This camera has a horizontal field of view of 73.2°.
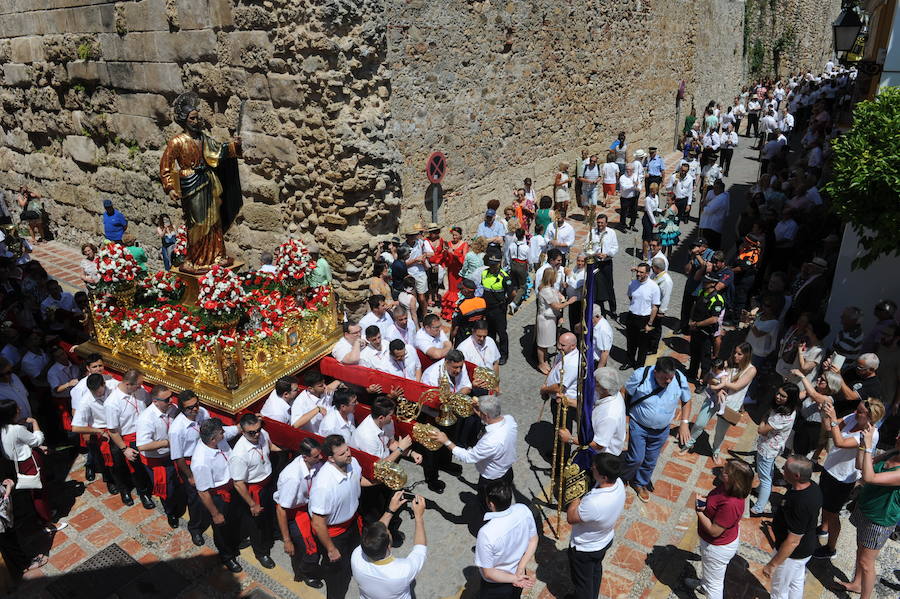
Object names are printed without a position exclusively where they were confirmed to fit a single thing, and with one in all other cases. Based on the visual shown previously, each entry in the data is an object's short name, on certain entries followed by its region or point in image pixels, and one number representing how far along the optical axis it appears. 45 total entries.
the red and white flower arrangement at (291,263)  8.45
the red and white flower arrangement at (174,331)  6.98
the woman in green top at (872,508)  5.00
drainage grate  5.62
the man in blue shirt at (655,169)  14.76
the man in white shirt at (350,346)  7.32
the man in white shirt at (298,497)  5.14
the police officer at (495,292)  8.57
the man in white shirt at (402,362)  6.96
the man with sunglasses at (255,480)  5.49
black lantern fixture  11.95
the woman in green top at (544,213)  11.59
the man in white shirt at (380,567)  4.09
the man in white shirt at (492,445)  5.44
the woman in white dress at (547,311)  8.64
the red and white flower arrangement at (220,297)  6.95
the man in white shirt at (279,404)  6.24
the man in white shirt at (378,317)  7.89
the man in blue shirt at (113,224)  12.51
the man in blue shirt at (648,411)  6.16
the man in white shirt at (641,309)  8.34
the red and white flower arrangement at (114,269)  7.73
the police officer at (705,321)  8.07
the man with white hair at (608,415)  5.82
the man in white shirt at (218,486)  5.39
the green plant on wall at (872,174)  6.09
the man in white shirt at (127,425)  6.23
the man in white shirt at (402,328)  7.78
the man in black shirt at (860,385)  6.30
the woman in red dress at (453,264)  10.02
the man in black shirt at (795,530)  4.68
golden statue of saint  6.93
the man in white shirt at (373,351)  7.10
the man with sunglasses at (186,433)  5.71
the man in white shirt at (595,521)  4.61
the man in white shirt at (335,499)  5.00
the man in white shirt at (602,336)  7.51
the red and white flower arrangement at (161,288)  7.97
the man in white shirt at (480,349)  7.29
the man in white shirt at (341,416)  5.95
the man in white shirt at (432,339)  7.52
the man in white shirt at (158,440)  5.92
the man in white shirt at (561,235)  10.74
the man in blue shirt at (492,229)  10.83
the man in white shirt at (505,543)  4.41
